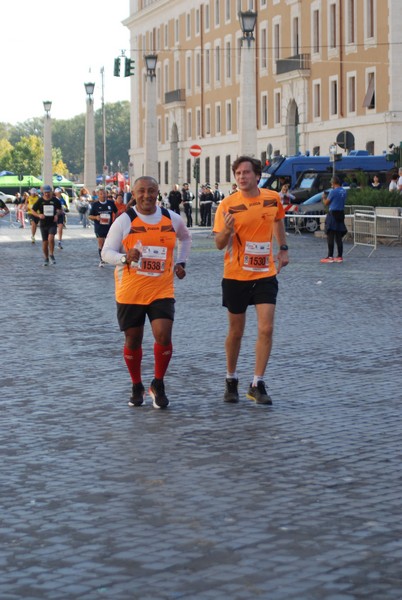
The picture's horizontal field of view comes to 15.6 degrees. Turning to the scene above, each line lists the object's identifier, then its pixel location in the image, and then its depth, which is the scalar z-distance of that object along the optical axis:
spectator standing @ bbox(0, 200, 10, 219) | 33.55
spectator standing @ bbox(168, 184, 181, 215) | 53.16
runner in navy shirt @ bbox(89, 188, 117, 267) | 29.45
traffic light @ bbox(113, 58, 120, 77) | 49.06
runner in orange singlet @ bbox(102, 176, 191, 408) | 9.75
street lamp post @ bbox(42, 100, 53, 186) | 79.56
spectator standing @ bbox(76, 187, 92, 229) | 61.83
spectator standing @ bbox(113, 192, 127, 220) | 34.83
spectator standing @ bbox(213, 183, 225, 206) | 61.28
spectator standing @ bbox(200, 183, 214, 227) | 55.01
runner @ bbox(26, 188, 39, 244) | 38.54
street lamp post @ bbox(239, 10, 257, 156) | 43.53
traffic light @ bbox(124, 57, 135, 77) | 47.78
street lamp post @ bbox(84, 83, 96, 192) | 72.12
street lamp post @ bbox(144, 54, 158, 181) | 57.55
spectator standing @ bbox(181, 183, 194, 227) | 53.59
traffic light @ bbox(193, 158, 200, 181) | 54.32
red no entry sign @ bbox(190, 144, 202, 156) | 56.34
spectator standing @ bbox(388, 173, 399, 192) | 39.70
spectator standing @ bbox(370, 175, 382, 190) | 42.19
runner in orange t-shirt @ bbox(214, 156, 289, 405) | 9.90
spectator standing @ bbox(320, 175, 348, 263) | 28.23
